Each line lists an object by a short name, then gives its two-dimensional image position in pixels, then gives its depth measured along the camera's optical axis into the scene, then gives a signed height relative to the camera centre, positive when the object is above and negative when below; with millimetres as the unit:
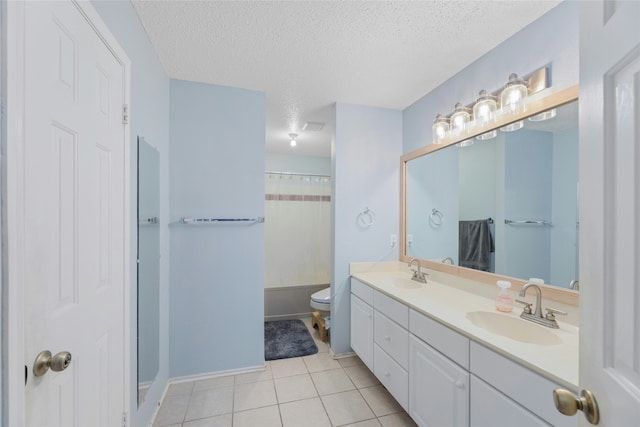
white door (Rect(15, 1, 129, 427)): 696 -15
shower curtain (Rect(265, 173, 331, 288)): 3693 -238
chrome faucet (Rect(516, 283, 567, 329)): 1288 -504
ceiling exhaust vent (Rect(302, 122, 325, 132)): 3029 +1006
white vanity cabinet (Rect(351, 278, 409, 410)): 1715 -914
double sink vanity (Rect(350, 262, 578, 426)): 974 -652
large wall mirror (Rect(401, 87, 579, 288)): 1399 +101
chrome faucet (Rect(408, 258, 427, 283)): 2213 -526
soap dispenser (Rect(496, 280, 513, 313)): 1497 -490
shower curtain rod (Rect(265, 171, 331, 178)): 3643 +556
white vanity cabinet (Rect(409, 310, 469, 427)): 1255 -839
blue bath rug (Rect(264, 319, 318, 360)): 2631 -1395
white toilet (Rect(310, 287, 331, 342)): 2903 -1047
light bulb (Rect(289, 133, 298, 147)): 3326 +965
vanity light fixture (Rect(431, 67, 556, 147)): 1487 +679
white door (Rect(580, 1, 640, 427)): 474 +12
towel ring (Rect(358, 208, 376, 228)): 2574 -46
